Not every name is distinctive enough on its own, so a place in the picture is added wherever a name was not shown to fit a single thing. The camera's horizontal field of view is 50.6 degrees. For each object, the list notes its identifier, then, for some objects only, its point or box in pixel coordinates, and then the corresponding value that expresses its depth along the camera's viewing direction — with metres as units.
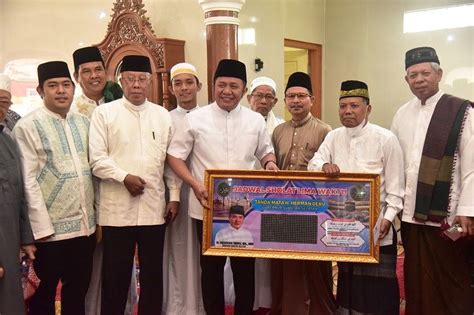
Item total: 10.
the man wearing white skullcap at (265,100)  4.14
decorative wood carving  6.09
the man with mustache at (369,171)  3.02
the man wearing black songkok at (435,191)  2.92
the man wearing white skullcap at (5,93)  2.71
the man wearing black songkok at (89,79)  3.32
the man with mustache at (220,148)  3.15
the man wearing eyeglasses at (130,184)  3.05
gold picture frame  2.89
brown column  5.09
